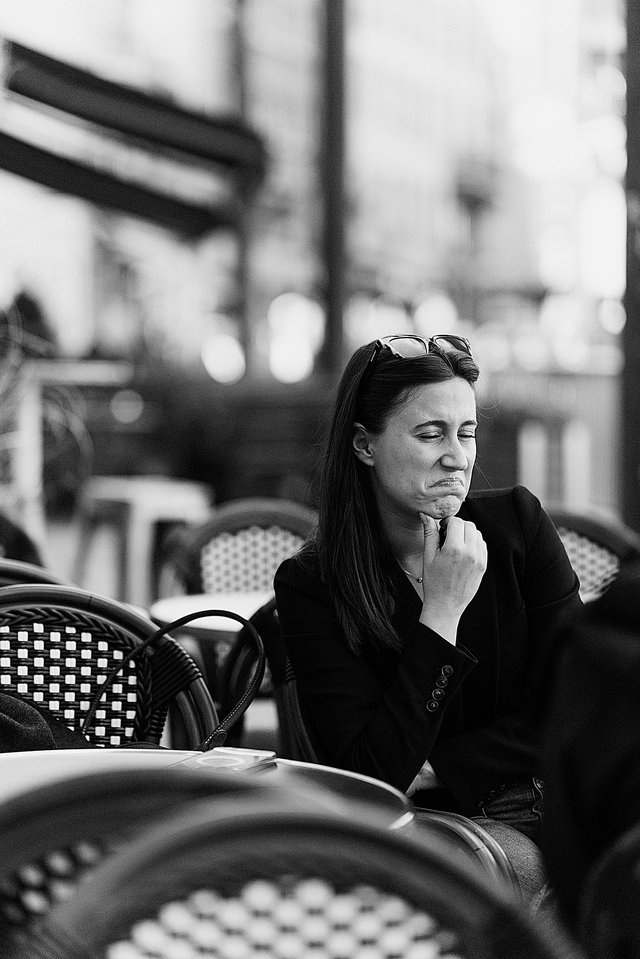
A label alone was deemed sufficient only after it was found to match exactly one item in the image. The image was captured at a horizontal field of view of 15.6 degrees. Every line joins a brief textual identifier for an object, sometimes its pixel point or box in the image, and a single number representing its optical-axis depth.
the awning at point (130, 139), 8.72
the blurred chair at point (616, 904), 2.27
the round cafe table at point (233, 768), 2.67
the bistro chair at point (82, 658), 3.11
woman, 2.92
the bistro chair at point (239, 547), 4.71
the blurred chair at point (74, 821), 2.23
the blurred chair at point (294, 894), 2.06
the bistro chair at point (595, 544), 4.34
